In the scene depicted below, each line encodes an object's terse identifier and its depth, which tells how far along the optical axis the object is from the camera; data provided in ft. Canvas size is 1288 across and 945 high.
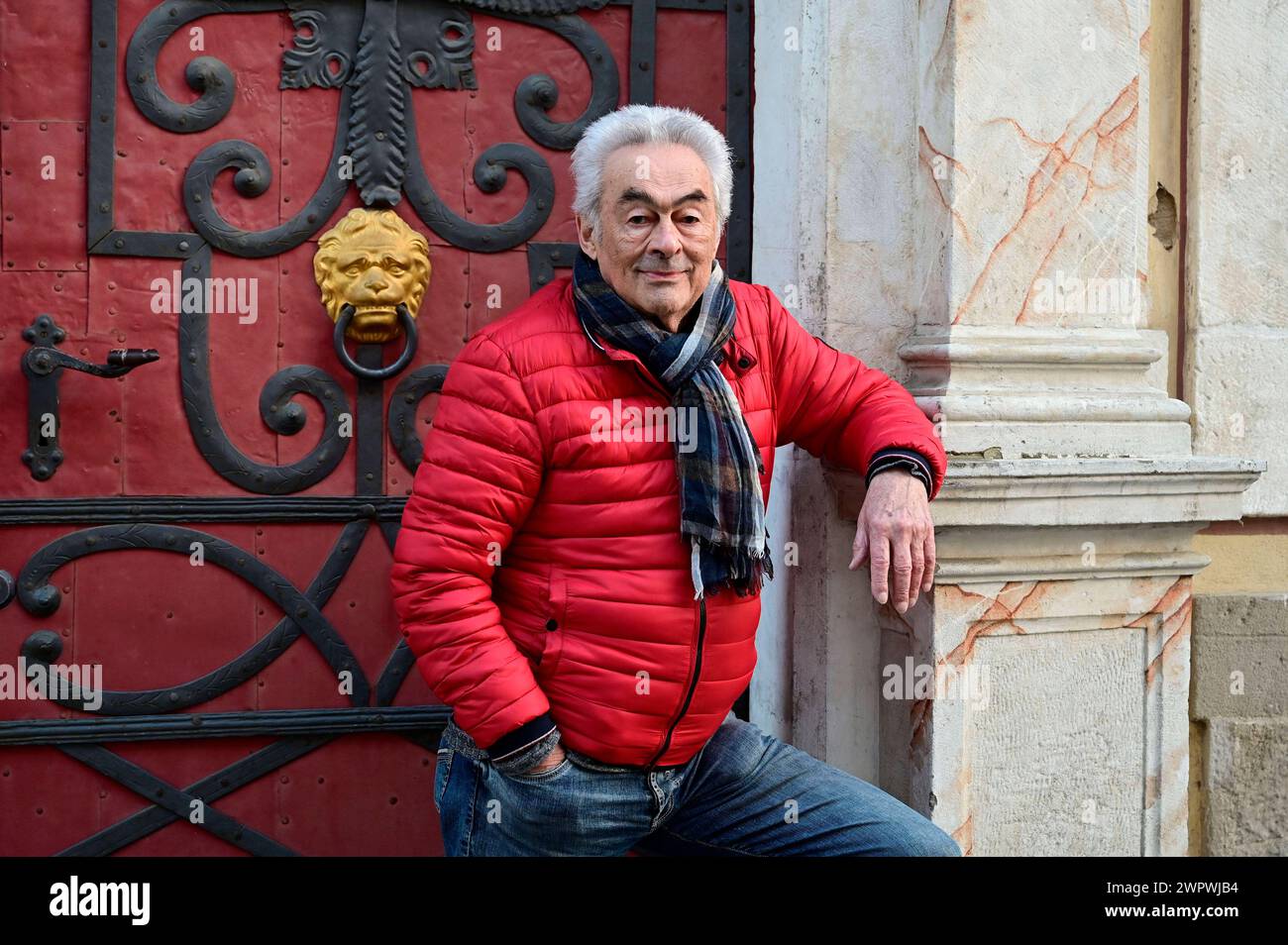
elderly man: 5.82
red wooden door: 7.68
